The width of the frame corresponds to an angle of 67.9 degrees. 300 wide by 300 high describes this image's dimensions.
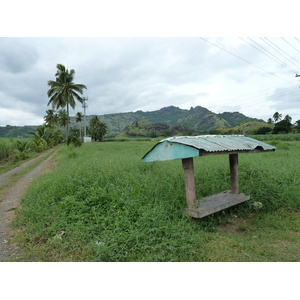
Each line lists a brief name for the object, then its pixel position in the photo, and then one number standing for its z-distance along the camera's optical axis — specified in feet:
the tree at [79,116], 185.32
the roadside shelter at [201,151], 12.15
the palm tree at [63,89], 77.61
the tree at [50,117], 151.43
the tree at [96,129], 183.42
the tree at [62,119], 133.08
